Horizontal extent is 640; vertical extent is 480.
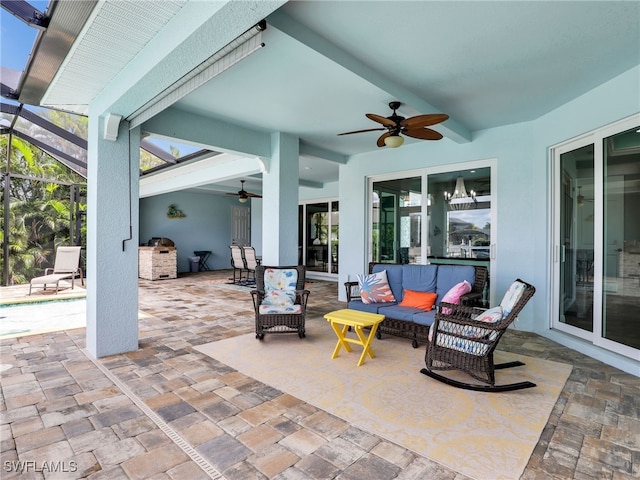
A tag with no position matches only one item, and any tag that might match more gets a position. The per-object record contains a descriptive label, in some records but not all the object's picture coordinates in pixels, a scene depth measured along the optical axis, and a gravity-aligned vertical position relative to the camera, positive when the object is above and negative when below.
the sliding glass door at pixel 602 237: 3.48 +0.05
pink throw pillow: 3.76 -0.56
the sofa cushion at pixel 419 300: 4.14 -0.72
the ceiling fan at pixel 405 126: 3.51 +1.23
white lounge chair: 7.77 -0.48
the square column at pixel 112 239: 3.60 +0.01
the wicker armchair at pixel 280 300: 4.18 -0.77
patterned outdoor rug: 2.06 -1.22
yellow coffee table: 3.44 -0.81
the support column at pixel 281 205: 5.11 +0.54
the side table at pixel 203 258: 12.34 -0.64
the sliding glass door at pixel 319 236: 10.41 +0.14
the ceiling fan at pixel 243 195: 9.64 +1.26
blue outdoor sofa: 3.84 -0.60
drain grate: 1.86 -1.22
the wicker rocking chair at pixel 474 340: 2.84 -0.84
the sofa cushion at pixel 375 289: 4.45 -0.62
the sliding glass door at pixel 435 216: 5.30 +0.42
